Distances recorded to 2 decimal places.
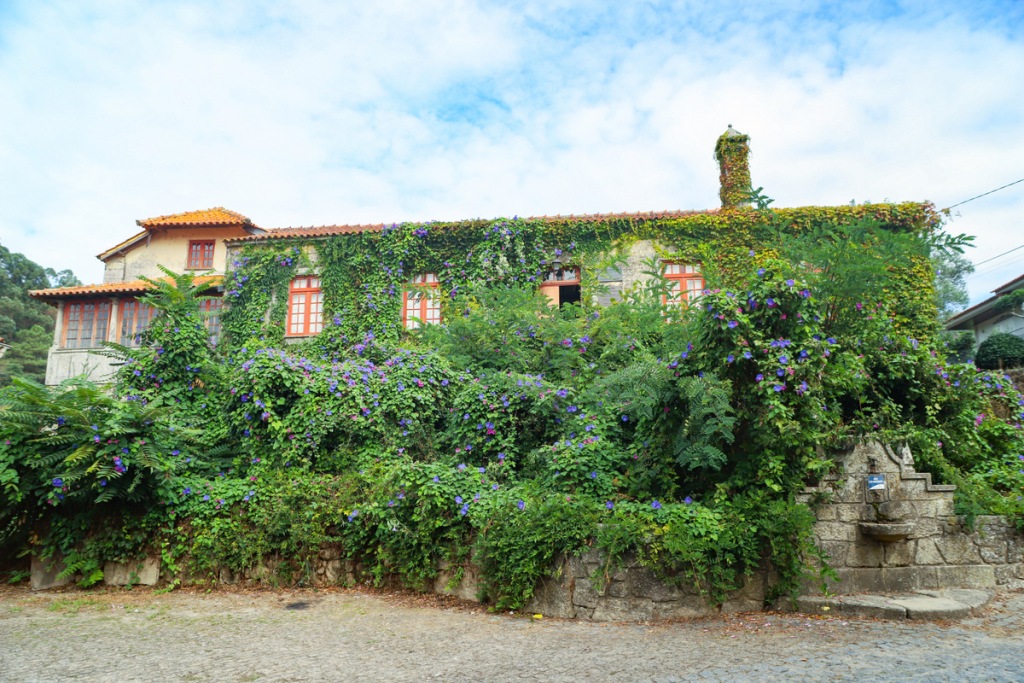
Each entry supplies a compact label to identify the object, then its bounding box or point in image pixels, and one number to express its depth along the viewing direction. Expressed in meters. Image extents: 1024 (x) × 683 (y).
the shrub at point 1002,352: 17.44
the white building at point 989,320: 21.88
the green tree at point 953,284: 34.53
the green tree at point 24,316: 30.38
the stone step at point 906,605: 5.91
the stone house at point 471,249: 16.06
